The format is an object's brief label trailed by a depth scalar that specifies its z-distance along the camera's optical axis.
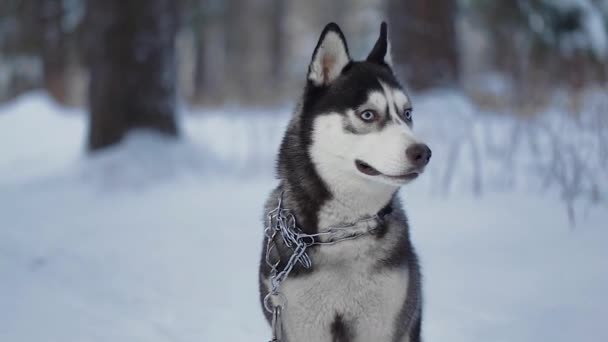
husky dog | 2.25
